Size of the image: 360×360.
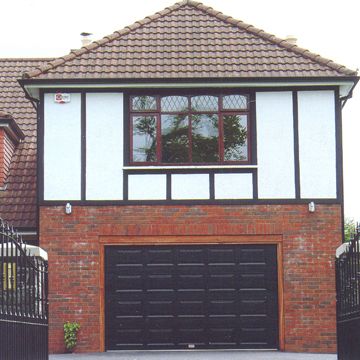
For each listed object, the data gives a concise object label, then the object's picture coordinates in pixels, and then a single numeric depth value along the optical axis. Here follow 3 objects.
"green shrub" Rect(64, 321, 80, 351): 18.33
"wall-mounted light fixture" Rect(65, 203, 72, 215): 18.69
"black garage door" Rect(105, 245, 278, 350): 18.70
